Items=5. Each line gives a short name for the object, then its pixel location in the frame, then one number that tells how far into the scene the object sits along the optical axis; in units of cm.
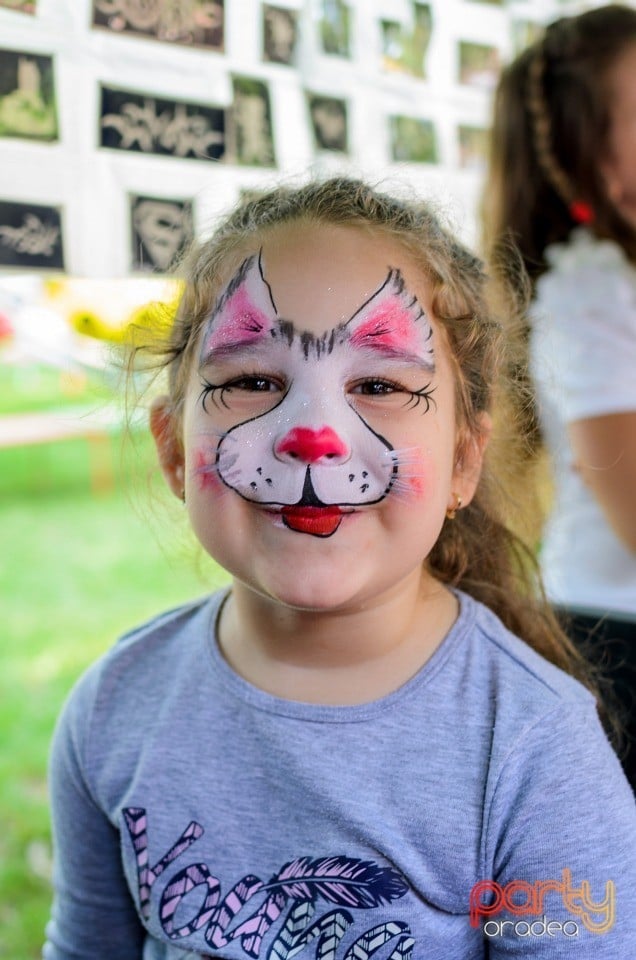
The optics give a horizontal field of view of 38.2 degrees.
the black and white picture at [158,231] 147
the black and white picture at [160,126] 140
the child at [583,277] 148
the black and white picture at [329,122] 168
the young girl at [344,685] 90
